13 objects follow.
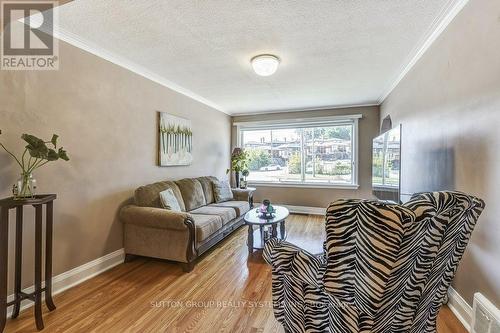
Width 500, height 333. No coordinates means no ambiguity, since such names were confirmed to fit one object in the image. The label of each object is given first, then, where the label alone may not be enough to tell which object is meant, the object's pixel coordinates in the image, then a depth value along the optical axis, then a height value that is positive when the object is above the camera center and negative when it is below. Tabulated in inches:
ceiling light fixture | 102.3 +44.8
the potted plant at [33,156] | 67.6 +1.4
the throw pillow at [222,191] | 164.2 -18.0
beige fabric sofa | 101.3 -28.8
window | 198.2 +13.3
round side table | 114.6 -29.5
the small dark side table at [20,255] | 63.1 -26.1
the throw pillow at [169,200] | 113.0 -17.0
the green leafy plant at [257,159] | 223.5 +6.8
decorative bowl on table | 120.6 -23.6
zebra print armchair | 34.1 -15.0
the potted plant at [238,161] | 201.8 +4.3
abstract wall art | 136.6 +15.3
